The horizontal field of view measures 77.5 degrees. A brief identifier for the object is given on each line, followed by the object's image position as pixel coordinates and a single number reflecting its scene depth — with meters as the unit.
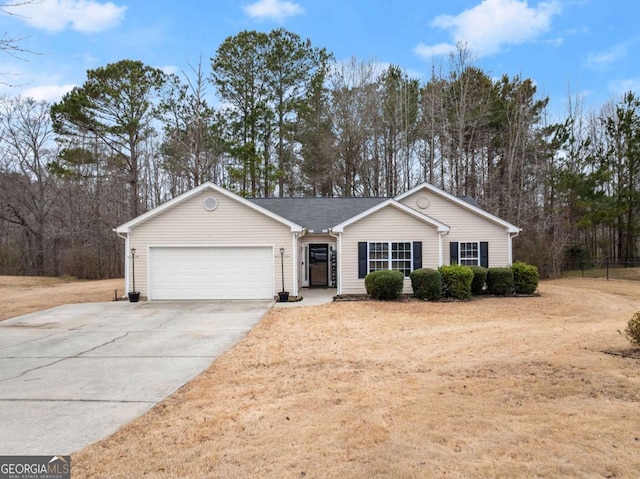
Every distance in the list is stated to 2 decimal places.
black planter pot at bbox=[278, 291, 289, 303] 13.16
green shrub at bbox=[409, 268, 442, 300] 12.91
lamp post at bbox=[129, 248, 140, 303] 13.41
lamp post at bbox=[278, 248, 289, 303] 13.16
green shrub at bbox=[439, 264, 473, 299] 13.12
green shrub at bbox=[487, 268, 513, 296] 14.02
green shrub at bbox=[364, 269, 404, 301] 12.95
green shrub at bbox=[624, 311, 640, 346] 5.94
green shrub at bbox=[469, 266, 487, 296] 14.02
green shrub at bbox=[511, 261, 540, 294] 14.28
